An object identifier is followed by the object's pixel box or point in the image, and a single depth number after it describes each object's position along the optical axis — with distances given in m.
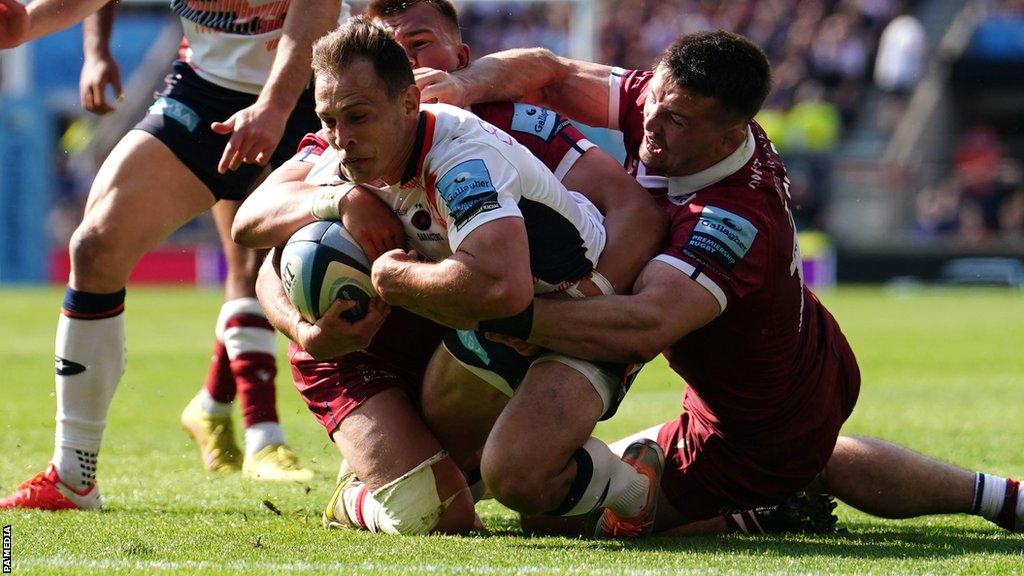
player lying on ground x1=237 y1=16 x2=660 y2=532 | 8.48
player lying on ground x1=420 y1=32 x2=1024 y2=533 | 8.98
